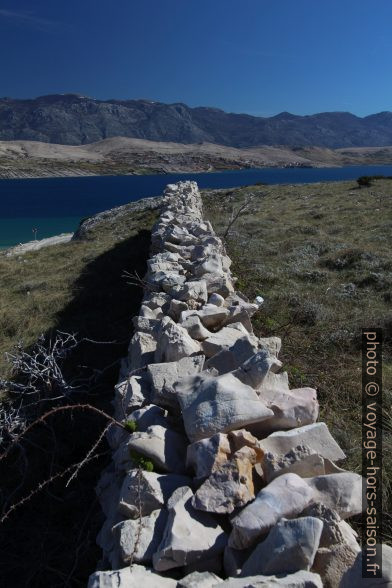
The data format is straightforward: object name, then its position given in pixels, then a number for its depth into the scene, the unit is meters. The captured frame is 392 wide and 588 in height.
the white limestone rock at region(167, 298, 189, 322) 5.62
